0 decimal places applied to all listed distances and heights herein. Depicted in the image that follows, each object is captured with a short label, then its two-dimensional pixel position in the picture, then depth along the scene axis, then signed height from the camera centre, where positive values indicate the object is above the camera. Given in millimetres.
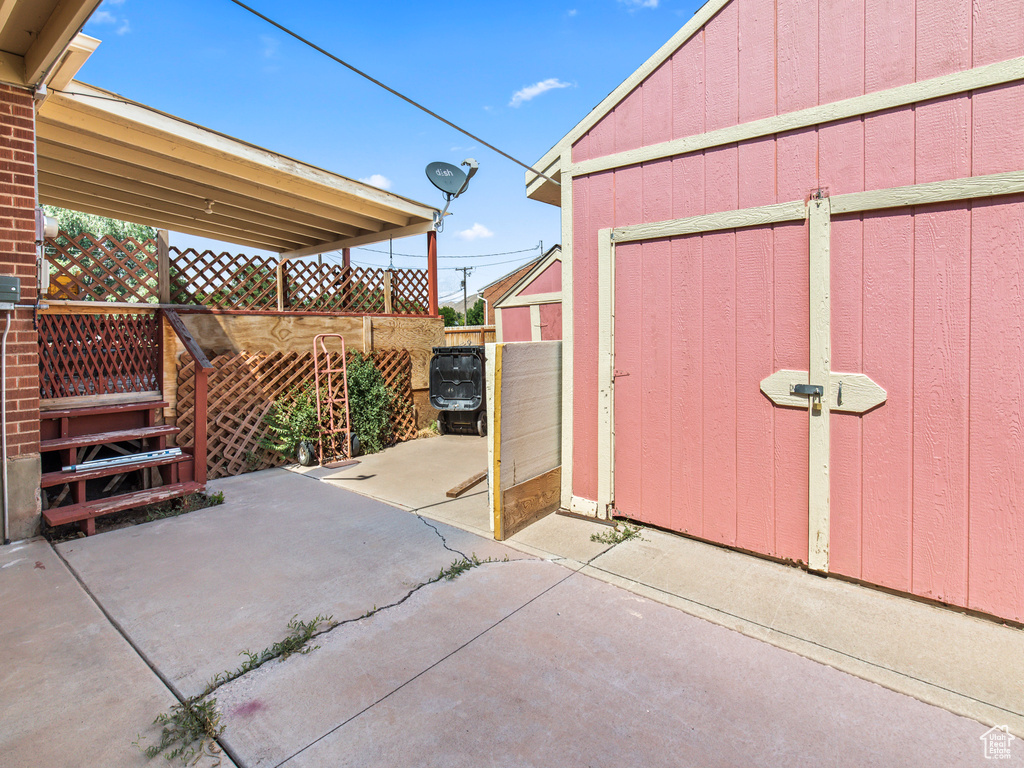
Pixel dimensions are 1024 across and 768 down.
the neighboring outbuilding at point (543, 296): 7199 +1081
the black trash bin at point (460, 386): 7172 -270
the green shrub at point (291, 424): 5590 -617
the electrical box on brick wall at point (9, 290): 3227 +537
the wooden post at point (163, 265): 5008 +1061
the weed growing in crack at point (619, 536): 3305 -1139
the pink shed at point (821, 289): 2277 +408
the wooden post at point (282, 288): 6395 +1048
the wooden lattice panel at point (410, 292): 7531 +1165
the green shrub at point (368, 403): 6348 -450
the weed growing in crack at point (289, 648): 1973 -1200
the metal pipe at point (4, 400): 3295 -179
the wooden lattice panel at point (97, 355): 3965 +147
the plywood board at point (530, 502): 3439 -988
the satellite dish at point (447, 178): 5641 +2166
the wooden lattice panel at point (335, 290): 6574 +1089
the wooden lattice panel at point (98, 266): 4273 +956
